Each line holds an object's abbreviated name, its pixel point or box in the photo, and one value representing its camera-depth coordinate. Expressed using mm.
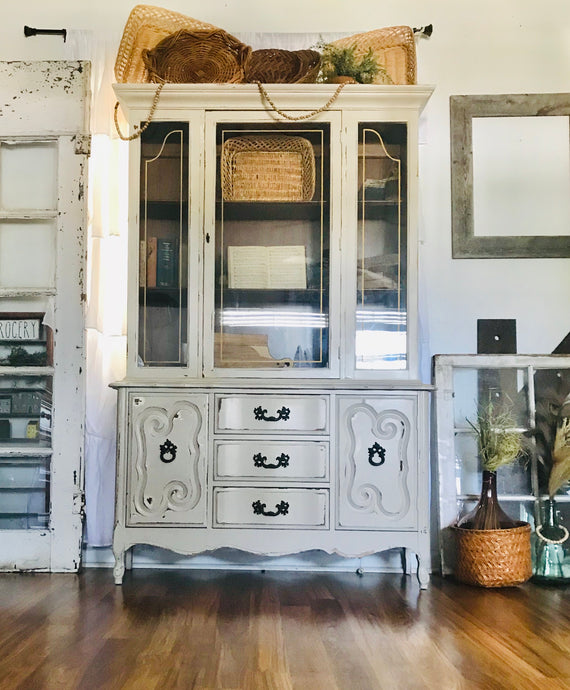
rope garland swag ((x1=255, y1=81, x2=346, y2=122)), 2723
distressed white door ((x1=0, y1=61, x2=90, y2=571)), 2945
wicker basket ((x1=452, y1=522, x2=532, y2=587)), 2670
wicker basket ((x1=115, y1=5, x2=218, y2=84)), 2898
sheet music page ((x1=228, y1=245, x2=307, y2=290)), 2766
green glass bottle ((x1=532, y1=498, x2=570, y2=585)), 2773
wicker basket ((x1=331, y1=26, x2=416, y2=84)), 2961
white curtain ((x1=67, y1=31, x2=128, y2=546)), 2994
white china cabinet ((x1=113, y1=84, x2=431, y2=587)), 2611
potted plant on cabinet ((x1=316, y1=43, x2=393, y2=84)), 2799
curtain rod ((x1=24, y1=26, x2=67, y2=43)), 3086
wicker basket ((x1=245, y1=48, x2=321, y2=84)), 2834
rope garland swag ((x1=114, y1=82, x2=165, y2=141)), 2730
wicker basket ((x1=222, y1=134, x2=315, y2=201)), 2777
